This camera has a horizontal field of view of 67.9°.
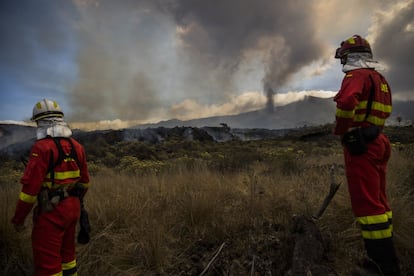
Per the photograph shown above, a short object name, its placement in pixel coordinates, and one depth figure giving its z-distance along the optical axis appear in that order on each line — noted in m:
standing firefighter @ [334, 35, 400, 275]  2.92
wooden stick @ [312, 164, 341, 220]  3.49
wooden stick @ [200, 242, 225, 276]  3.29
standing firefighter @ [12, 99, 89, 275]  2.81
